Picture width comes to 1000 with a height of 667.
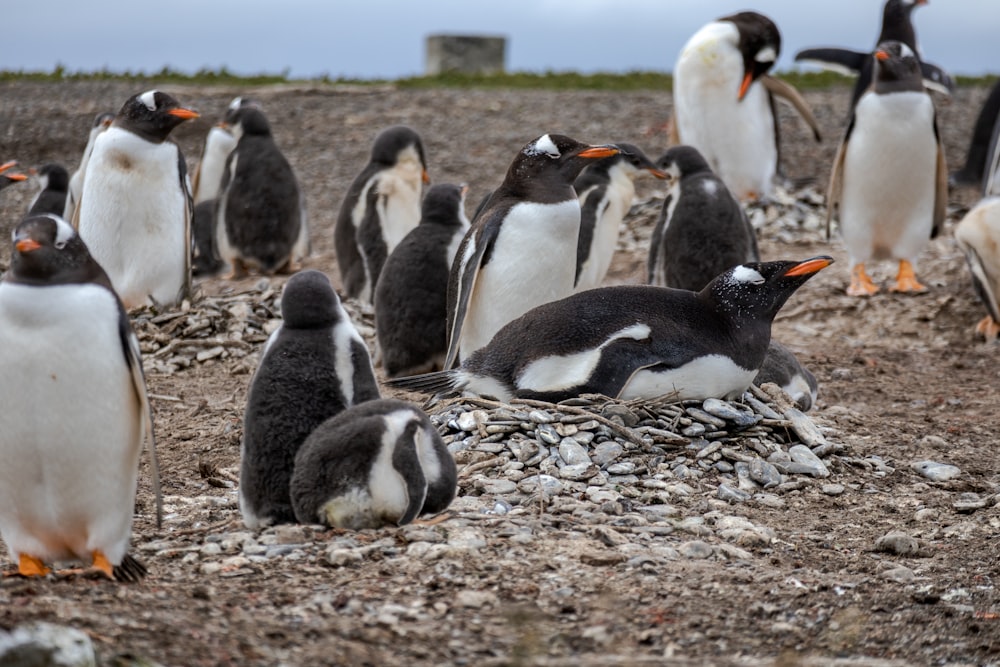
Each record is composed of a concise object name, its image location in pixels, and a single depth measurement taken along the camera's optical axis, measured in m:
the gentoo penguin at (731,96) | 22.31
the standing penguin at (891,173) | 18.37
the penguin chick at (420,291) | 14.15
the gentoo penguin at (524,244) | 12.49
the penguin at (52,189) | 19.86
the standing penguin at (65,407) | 7.31
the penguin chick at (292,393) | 8.00
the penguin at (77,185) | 19.33
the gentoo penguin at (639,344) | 10.13
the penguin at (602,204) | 15.73
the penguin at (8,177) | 16.91
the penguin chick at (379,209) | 18.00
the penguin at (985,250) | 17.00
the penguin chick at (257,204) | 19.94
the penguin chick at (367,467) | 7.45
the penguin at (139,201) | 15.48
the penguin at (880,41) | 23.78
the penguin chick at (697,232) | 14.93
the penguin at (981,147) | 25.94
